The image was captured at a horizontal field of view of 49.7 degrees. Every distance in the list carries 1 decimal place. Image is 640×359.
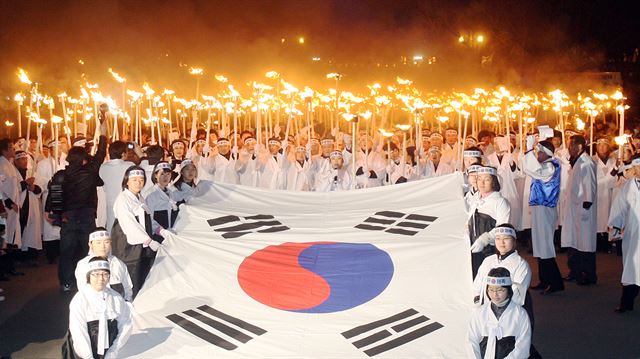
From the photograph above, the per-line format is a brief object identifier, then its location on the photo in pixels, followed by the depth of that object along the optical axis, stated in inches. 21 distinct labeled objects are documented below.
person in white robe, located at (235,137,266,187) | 434.0
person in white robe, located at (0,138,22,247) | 371.9
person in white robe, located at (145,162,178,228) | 286.4
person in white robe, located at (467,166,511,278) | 242.1
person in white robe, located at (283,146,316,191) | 420.2
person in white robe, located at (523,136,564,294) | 313.9
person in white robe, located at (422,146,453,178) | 436.1
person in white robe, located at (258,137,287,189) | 436.5
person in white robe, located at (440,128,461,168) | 471.2
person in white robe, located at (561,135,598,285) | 340.5
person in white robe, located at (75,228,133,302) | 218.1
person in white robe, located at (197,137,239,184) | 427.8
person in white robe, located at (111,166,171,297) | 251.7
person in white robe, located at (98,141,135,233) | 337.7
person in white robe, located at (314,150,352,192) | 381.4
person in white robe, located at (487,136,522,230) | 443.2
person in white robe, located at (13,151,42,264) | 405.4
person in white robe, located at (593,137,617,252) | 430.0
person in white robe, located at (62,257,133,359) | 194.7
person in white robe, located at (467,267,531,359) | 185.3
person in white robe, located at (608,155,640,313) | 284.0
